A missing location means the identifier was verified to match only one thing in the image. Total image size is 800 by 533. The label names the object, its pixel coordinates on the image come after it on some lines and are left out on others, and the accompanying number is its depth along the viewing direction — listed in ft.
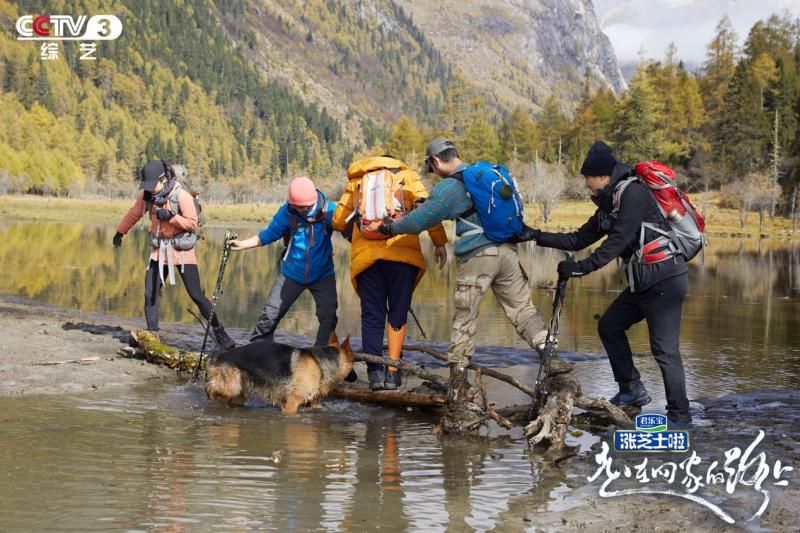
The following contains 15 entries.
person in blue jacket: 30.68
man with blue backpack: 25.16
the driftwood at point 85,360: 32.46
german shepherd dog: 26.71
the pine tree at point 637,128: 313.53
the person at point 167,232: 34.22
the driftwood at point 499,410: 23.21
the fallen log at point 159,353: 32.48
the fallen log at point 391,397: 26.68
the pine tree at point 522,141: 401.29
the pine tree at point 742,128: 315.78
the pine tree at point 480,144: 365.81
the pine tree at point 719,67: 403.28
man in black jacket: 24.25
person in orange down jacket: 27.94
